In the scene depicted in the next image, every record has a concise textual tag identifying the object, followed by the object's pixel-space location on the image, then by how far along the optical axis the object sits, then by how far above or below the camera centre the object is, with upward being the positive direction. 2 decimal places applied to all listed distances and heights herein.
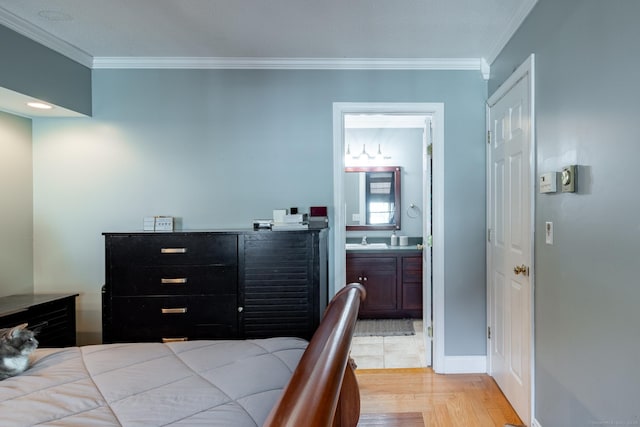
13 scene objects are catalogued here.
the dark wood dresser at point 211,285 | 2.22 -0.48
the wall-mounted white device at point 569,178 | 1.51 +0.15
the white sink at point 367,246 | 4.13 -0.42
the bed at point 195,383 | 0.68 -0.53
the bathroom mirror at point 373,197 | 4.38 +0.20
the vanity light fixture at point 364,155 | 4.43 +0.76
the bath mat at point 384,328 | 3.62 -1.30
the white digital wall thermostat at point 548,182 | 1.65 +0.15
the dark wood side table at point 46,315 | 2.15 -0.69
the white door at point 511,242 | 1.99 -0.20
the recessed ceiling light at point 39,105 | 2.37 +0.77
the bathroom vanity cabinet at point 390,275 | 3.92 -0.73
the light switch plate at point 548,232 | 1.73 -0.11
